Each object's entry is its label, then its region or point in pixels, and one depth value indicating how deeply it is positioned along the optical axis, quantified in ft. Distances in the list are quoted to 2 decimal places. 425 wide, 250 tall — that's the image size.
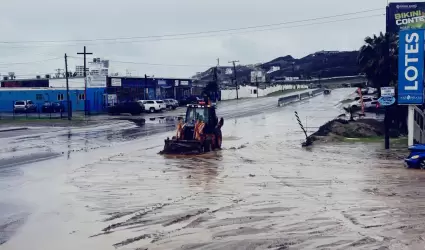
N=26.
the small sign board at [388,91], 95.86
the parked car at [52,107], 234.79
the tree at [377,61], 134.72
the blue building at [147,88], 252.01
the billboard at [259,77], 589.81
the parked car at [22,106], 237.66
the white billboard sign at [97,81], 235.83
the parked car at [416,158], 70.74
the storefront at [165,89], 293.43
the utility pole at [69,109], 193.73
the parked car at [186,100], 287.36
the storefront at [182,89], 314.94
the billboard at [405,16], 111.04
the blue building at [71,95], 238.89
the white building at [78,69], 332.47
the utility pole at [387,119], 95.71
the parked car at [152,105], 233.14
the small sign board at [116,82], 246.27
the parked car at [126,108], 217.77
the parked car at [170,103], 256.32
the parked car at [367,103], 202.59
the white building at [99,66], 302.82
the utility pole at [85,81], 209.77
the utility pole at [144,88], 277.85
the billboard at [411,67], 89.71
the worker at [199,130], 90.53
